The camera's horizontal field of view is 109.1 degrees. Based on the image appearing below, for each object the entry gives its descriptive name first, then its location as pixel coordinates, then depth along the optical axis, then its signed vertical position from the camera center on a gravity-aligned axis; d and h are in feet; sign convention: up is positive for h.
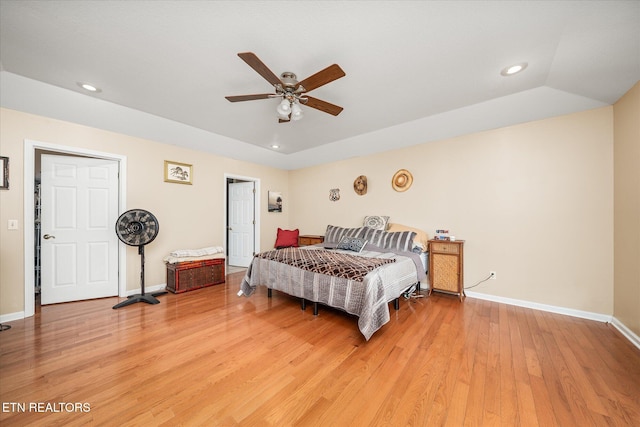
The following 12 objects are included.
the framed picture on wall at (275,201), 17.63 +0.98
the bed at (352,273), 7.34 -2.27
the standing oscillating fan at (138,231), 9.78 -0.76
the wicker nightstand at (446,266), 10.30 -2.48
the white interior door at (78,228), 9.68 -0.63
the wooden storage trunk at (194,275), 11.48 -3.24
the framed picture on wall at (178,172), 12.29 +2.31
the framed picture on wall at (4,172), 8.22 +1.53
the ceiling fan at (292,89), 5.53 +3.55
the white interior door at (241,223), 16.80 -0.69
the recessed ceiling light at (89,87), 7.71 +4.39
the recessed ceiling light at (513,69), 6.72 +4.36
